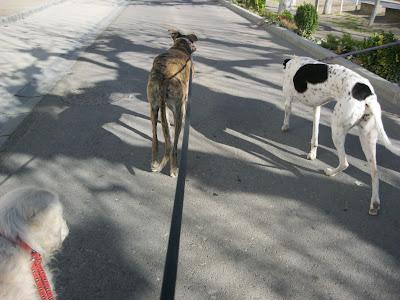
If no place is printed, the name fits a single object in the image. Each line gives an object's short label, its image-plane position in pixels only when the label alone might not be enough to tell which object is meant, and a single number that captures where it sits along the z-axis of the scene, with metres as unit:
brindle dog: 3.66
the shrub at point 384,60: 7.17
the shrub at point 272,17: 15.20
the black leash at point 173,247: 1.34
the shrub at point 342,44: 9.30
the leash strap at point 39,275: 1.68
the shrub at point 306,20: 13.05
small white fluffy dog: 1.60
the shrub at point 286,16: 15.70
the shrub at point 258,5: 20.11
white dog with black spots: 3.41
